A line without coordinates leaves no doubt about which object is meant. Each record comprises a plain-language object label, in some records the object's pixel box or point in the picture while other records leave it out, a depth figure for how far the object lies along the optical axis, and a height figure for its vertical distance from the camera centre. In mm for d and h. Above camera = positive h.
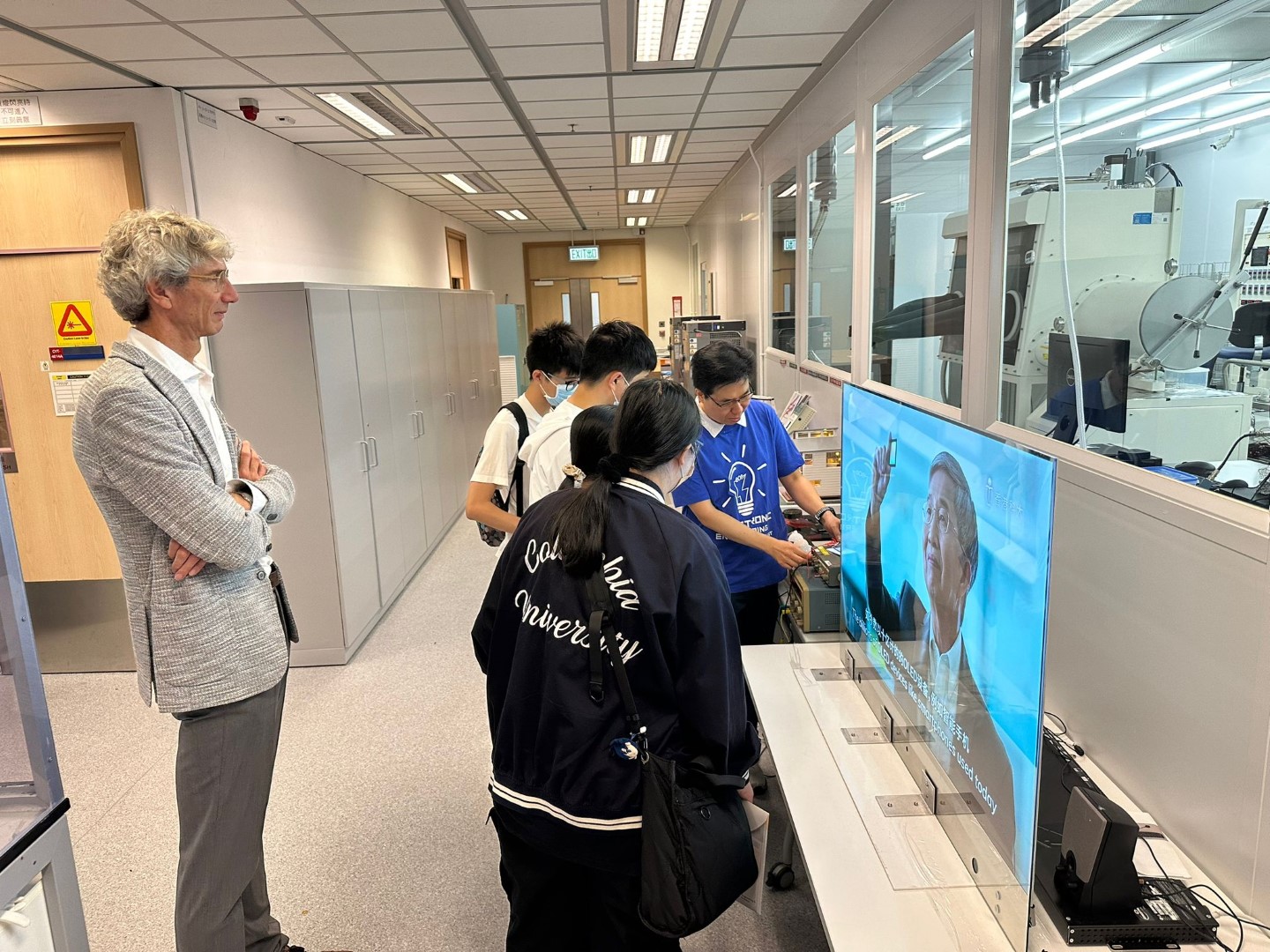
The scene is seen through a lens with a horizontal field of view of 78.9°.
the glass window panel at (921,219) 2869 +404
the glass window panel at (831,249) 4203 +384
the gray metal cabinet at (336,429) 3549 -456
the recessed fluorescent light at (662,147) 5524 +1316
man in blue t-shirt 2307 -487
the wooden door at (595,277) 13109 +847
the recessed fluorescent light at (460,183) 6758 +1362
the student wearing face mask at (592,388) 2258 -186
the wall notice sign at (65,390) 3676 -189
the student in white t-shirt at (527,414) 2578 -300
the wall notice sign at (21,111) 3617 +1111
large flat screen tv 1037 -504
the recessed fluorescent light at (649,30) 3000 +1208
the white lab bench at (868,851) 1219 -954
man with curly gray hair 1446 -386
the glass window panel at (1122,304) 1951 -5
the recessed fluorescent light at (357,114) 4027 +1240
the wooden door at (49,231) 3623 +554
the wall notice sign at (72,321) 3637 +133
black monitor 1903 -200
